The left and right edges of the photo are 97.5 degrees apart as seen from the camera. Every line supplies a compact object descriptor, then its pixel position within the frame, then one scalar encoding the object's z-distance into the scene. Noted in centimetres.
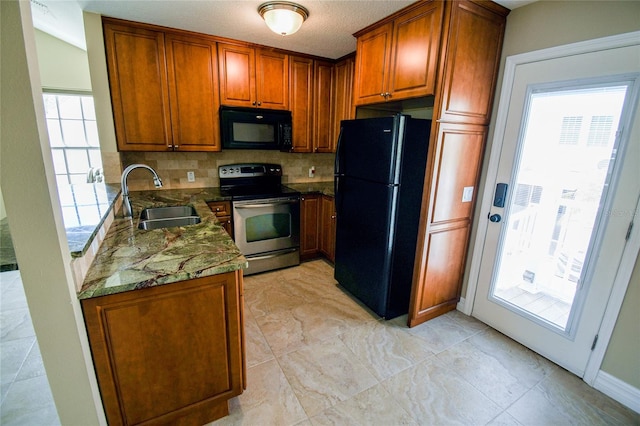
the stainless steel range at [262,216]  297
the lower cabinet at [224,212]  282
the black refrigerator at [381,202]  209
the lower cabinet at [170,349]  118
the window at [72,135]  425
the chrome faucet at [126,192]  192
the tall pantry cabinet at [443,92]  191
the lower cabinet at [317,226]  333
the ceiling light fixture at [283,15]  204
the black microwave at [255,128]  294
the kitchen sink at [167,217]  214
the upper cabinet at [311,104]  326
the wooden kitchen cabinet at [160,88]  248
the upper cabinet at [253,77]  288
